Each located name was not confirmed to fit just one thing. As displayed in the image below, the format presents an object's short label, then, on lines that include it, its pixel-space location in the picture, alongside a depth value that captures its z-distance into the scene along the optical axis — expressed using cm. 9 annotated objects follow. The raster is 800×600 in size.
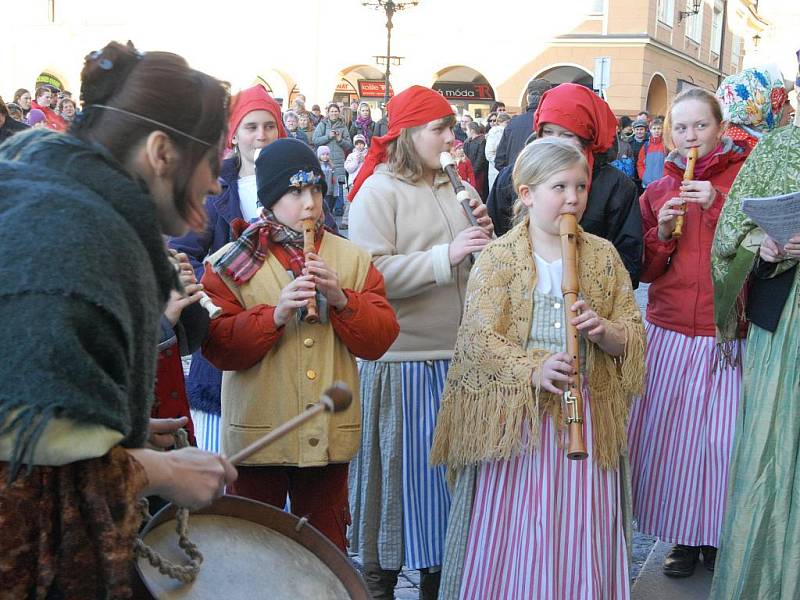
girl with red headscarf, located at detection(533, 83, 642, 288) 392
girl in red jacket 405
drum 195
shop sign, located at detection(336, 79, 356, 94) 3775
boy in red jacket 307
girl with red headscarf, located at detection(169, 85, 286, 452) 371
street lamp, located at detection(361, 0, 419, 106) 2359
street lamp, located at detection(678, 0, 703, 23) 3369
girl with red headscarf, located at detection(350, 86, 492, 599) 375
